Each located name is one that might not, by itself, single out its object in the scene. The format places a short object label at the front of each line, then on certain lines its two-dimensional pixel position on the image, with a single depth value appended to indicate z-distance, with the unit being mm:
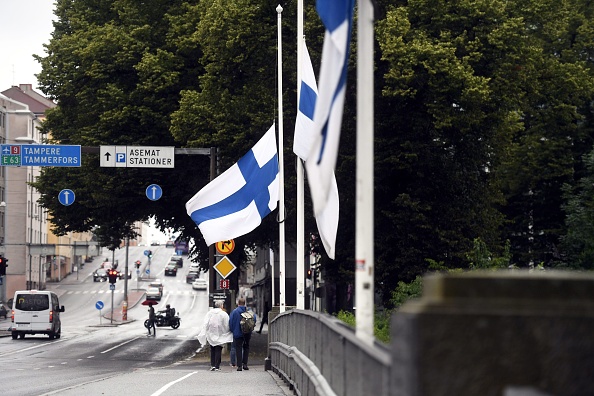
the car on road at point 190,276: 136625
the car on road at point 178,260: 157300
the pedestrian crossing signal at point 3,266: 53812
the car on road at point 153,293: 104000
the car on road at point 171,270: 148000
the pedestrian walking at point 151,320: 60031
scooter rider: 72438
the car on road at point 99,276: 135000
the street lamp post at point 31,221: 119806
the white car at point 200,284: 124562
